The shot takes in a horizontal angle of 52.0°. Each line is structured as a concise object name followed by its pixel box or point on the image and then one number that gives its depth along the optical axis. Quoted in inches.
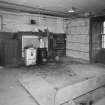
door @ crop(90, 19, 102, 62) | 229.3
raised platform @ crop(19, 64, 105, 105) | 106.3
